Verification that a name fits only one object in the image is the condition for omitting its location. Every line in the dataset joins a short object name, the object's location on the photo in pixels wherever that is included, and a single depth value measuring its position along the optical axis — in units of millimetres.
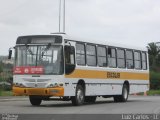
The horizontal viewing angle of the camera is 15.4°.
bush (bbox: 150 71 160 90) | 76875
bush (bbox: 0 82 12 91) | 60144
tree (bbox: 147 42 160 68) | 116375
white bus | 24688
